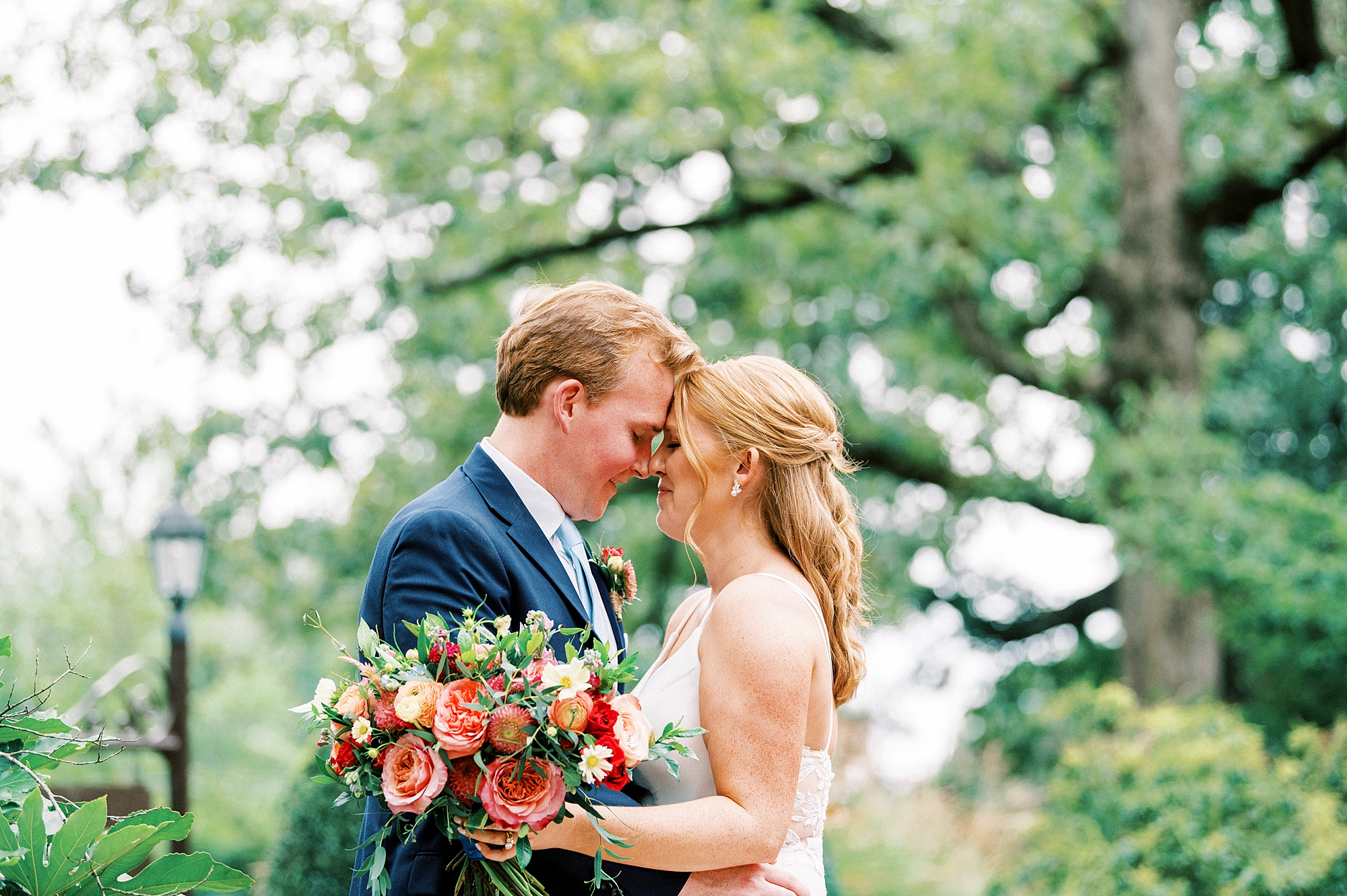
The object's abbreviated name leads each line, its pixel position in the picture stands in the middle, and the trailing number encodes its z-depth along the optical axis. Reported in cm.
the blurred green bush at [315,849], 686
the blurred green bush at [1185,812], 712
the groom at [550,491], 271
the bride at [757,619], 279
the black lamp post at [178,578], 798
